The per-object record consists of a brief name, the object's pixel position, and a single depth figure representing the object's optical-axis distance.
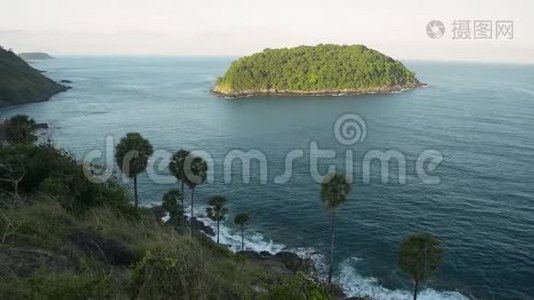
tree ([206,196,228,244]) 50.66
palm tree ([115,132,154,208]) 47.47
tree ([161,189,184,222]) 48.41
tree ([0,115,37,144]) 49.12
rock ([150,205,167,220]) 57.41
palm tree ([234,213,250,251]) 50.22
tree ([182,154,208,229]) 48.56
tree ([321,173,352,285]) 41.69
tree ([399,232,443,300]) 34.12
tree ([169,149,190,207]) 48.00
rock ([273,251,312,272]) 46.12
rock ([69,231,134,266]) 14.64
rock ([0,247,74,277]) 11.33
